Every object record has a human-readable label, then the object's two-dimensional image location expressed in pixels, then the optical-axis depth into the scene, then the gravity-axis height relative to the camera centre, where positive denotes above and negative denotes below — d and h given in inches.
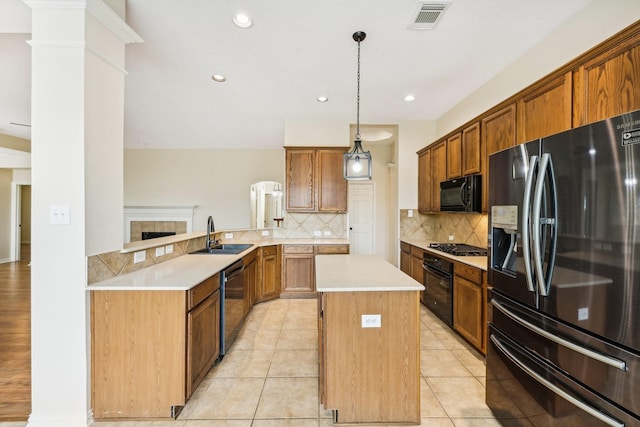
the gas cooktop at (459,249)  117.1 -17.2
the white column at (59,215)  66.2 -0.3
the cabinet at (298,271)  163.2 -35.5
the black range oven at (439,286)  116.5 -34.1
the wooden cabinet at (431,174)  147.7 +22.9
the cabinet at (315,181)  173.0 +20.7
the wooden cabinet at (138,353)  68.2 -35.9
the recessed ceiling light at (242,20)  84.2 +61.9
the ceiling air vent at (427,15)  79.2 +61.5
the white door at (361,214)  248.1 -1.0
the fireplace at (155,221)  250.4 -7.7
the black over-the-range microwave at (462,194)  117.1 +8.8
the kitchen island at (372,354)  66.2 -34.9
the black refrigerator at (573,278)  40.6 -11.6
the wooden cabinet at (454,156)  130.7 +28.8
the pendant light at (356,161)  97.6 +19.8
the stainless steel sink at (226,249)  126.6 -18.4
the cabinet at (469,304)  97.2 -35.5
